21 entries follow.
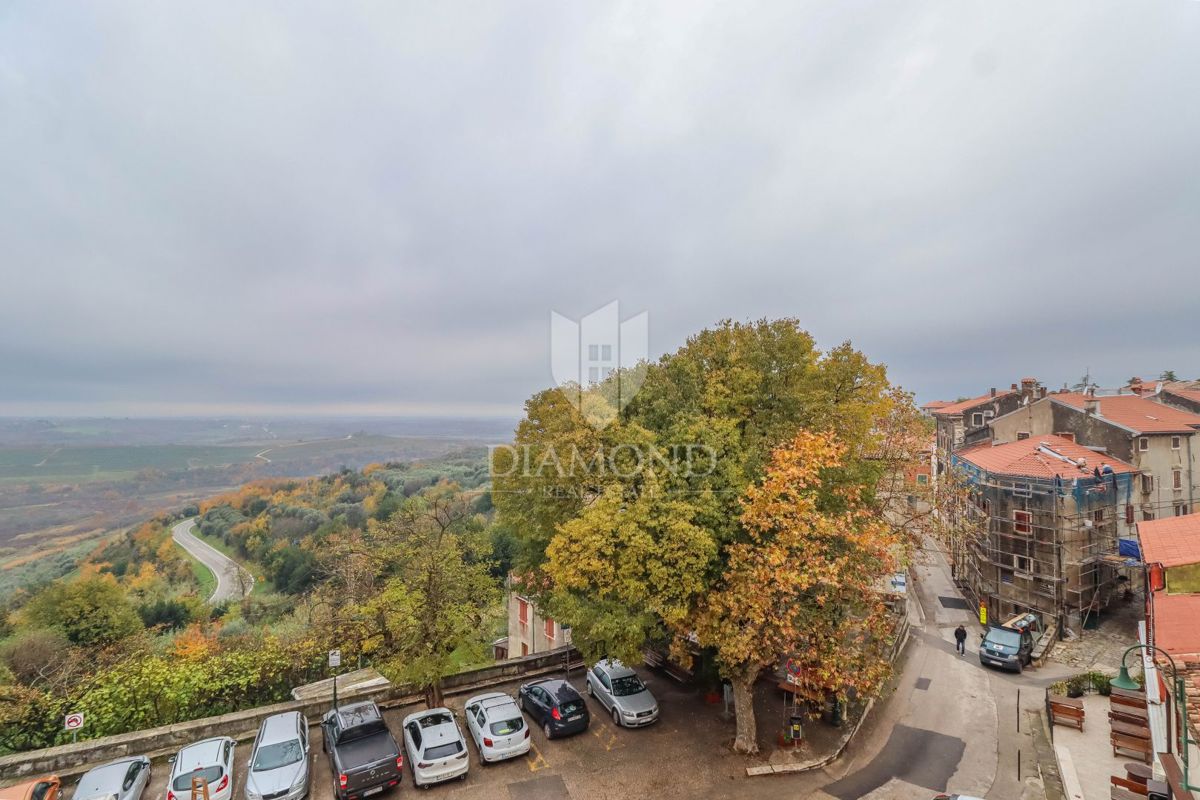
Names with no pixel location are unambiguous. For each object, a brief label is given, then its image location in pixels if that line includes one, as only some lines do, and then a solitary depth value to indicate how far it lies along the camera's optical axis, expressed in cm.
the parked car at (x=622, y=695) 1430
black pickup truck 1119
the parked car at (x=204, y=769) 1095
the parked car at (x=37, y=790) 1031
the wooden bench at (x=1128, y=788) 984
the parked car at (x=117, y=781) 1063
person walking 2080
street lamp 670
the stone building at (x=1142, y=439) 2514
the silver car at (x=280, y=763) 1093
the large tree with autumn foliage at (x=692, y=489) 1259
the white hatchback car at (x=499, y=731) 1258
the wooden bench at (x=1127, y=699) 1157
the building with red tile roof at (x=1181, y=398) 3466
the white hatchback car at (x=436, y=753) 1170
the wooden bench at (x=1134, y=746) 1245
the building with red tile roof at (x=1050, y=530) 2212
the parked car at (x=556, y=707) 1370
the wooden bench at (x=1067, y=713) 1432
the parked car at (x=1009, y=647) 1900
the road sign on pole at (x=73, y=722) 1301
